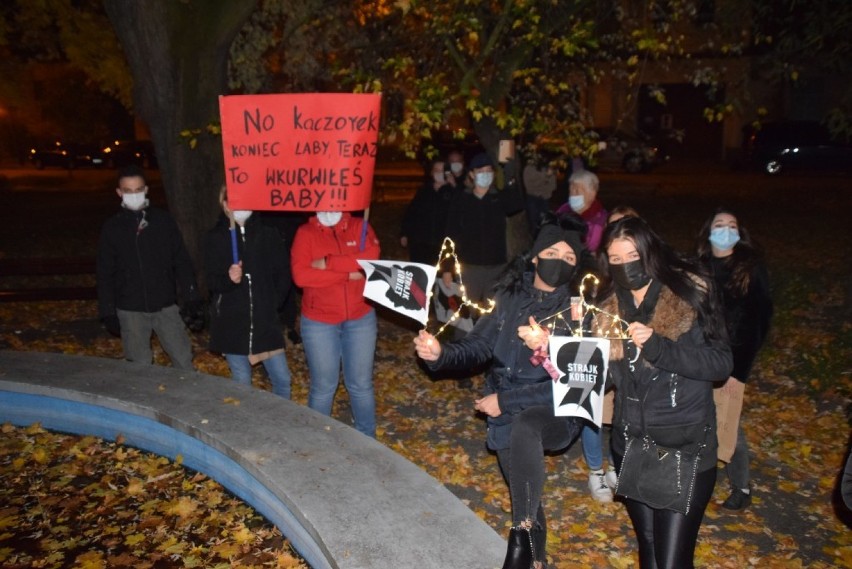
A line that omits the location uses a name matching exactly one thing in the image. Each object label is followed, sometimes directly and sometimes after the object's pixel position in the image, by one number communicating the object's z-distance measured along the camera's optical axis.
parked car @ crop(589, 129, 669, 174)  29.62
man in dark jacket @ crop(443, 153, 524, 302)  7.33
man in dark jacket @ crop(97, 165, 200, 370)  6.30
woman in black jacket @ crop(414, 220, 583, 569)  3.98
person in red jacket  5.50
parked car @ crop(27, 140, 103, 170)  36.66
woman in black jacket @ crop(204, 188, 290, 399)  5.81
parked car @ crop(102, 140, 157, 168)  36.25
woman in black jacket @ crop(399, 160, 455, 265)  9.02
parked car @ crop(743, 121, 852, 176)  28.73
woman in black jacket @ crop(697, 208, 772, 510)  4.77
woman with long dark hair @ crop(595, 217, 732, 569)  3.55
